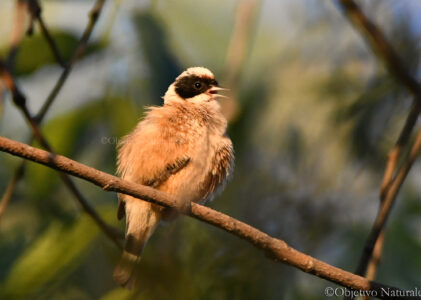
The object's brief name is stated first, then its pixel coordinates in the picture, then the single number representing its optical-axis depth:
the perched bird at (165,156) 7.55
